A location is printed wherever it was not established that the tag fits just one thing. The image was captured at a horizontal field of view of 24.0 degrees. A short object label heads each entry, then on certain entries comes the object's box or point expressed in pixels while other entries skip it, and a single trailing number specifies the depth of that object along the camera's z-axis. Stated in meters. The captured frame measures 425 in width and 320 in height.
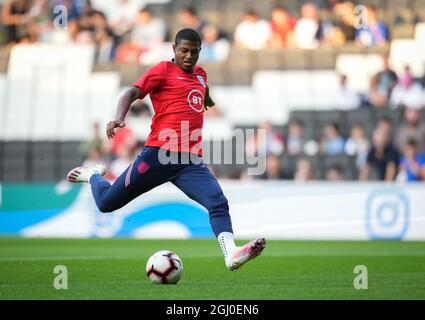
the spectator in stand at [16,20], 22.94
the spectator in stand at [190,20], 21.91
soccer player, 9.38
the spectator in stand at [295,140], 19.80
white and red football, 9.38
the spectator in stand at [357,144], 19.27
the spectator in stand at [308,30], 22.02
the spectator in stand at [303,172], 18.97
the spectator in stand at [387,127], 19.05
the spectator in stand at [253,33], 22.17
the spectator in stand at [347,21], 21.98
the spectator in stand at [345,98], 20.61
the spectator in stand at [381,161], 18.73
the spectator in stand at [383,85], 20.45
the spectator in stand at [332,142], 19.59
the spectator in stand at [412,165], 18.58
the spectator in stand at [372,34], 21.92
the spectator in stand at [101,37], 22.69
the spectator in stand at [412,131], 19.09
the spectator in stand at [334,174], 18.89
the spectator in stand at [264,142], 19.42
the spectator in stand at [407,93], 20.42
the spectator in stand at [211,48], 21.97
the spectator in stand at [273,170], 18.83
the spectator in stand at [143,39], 22.41
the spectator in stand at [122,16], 23.12
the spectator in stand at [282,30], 22.03
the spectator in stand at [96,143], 19.70
